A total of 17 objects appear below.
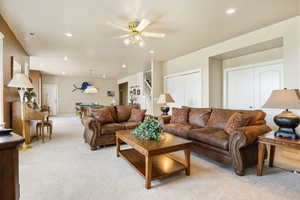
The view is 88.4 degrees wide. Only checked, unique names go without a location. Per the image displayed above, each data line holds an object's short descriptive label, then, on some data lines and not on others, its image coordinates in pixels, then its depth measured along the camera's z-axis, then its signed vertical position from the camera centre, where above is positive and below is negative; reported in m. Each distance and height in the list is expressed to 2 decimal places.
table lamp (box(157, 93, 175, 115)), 4.75 -0.05
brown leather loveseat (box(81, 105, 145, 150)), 3.41 -0.59
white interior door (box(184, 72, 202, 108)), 5.30 +0.30
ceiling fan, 3.02 +1.44
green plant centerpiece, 2.47 -0.53
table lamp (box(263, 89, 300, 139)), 2.08 -0.12
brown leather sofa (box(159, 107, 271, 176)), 2.30 -0.65
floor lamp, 3.02 +0.35
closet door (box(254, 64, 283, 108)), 3.99 +0.46
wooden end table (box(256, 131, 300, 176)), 1.98 -0.61
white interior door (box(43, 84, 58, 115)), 10.10 +0.21
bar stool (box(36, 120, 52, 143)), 4.11 -0.68
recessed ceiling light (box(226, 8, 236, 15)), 2.76 +1.59
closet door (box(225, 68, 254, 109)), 4.53 +0.29
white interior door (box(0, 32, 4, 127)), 2.95 +0.24
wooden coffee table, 2.00 -0.93
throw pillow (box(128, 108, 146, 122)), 4.30 -0.47
